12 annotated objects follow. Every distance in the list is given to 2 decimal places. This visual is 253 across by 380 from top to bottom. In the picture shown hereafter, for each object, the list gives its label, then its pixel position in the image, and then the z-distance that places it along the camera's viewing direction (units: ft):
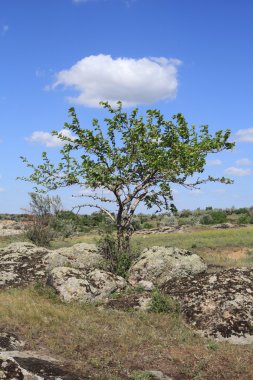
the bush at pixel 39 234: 105.50
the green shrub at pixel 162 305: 43.42
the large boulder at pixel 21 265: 57.16
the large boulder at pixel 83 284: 47.50
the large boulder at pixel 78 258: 59.78
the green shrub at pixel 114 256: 61.87
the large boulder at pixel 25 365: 25.00
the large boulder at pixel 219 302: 39.19
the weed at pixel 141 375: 28.32
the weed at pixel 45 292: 47.32
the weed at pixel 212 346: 35.10
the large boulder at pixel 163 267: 58.70
